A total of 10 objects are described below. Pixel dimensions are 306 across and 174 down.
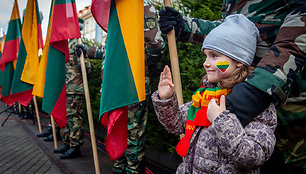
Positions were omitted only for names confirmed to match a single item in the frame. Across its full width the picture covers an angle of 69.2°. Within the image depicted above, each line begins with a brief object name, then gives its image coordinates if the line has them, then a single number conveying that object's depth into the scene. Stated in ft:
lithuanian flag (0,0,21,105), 17.58
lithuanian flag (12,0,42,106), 14.57
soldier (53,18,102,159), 12.01
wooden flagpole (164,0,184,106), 5.11
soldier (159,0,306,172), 3.30
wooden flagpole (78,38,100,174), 8.07
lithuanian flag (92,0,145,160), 5.83
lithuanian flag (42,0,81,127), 9.67
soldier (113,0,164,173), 7.74
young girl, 3.30
